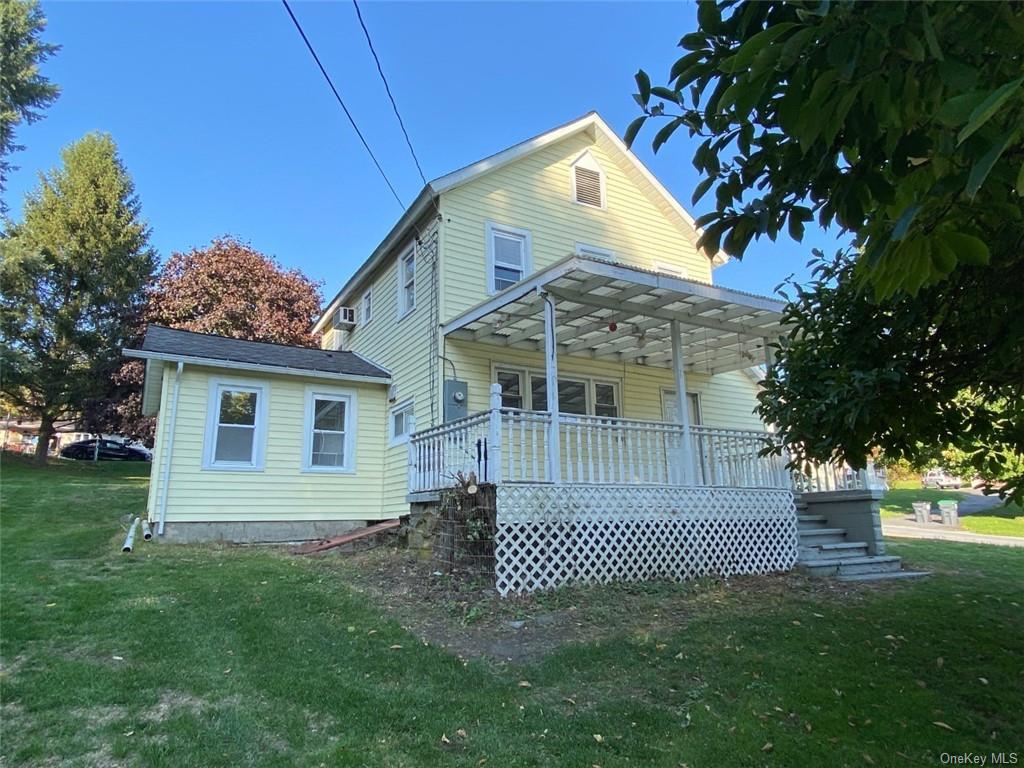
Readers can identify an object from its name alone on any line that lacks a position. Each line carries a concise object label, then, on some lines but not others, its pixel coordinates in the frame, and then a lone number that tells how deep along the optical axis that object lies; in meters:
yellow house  8.08
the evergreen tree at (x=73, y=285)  23.98
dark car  34.56
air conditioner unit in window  15.70
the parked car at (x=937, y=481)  38.12
